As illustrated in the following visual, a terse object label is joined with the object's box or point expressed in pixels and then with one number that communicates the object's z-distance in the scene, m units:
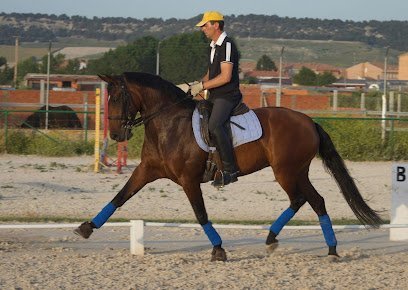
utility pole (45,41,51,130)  27.05
